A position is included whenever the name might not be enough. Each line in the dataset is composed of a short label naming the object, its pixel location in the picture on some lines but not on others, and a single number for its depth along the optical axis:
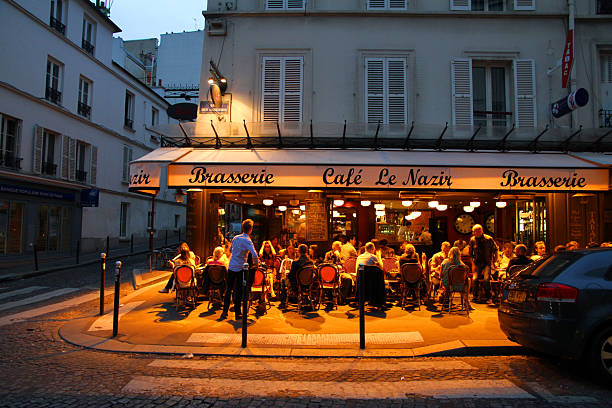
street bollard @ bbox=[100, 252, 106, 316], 6.75
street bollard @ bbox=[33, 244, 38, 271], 13.87
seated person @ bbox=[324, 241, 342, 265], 9.46
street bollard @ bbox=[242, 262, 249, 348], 5.44
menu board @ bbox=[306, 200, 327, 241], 11.77
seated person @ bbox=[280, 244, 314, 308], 7.91
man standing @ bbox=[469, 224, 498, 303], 8.42
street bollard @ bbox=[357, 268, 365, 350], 5.43
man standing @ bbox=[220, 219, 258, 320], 6.99
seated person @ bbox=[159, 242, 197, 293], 8.44
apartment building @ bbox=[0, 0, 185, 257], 15.59
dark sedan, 4.04
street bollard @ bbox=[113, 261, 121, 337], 6.03
